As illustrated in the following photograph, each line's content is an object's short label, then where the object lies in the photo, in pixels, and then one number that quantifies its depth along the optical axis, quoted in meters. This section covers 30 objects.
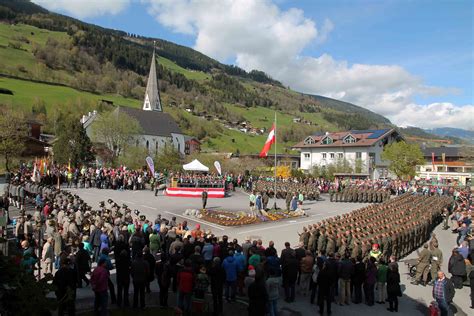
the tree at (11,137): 45.16
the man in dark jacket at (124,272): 10.59
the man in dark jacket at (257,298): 8.96
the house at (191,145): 103.43
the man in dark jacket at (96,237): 13.70
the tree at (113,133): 64.12
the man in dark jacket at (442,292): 9.84
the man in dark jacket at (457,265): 12.73
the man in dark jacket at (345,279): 11.17
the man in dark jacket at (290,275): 11.16
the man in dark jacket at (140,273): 10.16
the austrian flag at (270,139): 29.02
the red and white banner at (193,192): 34.25
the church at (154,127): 86.94
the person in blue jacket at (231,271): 10.91
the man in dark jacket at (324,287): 10.45
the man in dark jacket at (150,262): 10.97
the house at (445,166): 73.91
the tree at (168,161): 51.16
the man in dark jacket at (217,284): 10.28
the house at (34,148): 56.53
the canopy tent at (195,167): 40.22
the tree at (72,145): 49.59
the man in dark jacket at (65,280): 9.15
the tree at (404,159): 58.53
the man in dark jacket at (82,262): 10.91
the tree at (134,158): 57.22
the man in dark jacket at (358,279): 11.32
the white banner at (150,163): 34.19
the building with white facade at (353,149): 68.81
